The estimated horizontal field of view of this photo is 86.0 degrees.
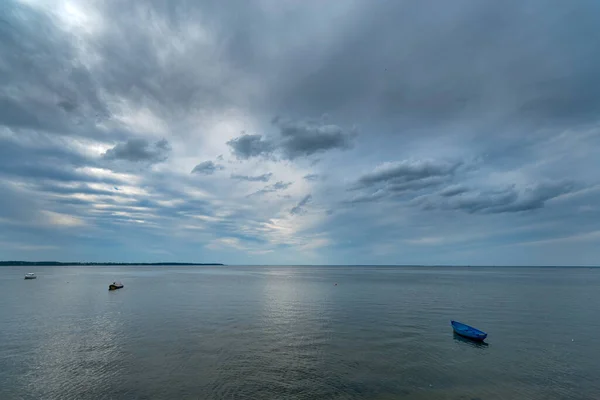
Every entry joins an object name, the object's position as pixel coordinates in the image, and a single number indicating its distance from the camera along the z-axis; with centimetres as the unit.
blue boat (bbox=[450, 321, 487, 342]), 3988
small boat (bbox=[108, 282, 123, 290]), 10154
